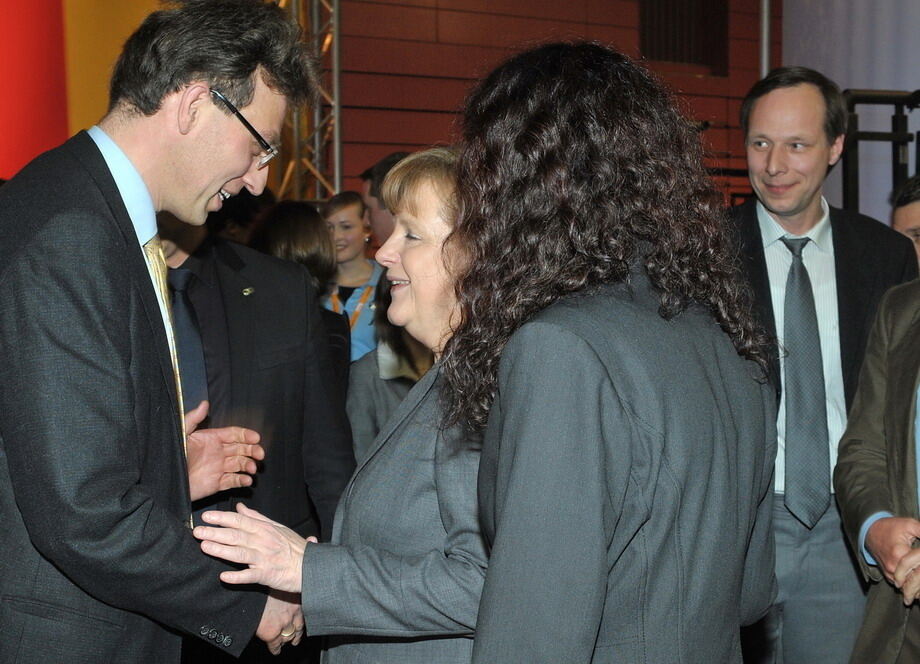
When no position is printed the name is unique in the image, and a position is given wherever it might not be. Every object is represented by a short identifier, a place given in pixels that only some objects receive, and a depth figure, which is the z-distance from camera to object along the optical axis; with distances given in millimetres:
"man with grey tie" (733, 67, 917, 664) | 2371
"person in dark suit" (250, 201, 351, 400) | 3559
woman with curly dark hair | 1081
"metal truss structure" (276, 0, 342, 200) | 6887
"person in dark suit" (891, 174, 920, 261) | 3004
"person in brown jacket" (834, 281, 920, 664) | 1950
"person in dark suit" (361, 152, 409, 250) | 4156
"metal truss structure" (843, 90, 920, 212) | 4863
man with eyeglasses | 1395
